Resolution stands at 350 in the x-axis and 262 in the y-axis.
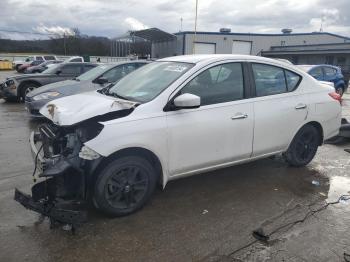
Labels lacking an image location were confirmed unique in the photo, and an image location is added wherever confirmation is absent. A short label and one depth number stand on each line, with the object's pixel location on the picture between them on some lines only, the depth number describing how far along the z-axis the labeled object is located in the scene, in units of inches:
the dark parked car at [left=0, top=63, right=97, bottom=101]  461.7
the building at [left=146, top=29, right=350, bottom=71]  1418.8
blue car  610.9
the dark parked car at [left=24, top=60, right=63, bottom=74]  1006.4
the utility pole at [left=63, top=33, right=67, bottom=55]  2463.3
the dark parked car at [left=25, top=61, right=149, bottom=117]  328.8
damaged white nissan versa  137.1
